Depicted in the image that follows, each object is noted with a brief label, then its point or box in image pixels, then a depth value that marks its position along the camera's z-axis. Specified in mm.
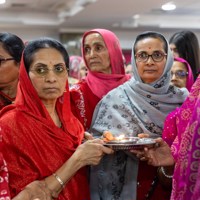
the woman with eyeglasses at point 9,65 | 2219
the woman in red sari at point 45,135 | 1671
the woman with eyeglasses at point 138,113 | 2178
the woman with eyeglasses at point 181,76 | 2916
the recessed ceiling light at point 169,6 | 8322
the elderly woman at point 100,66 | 2598
